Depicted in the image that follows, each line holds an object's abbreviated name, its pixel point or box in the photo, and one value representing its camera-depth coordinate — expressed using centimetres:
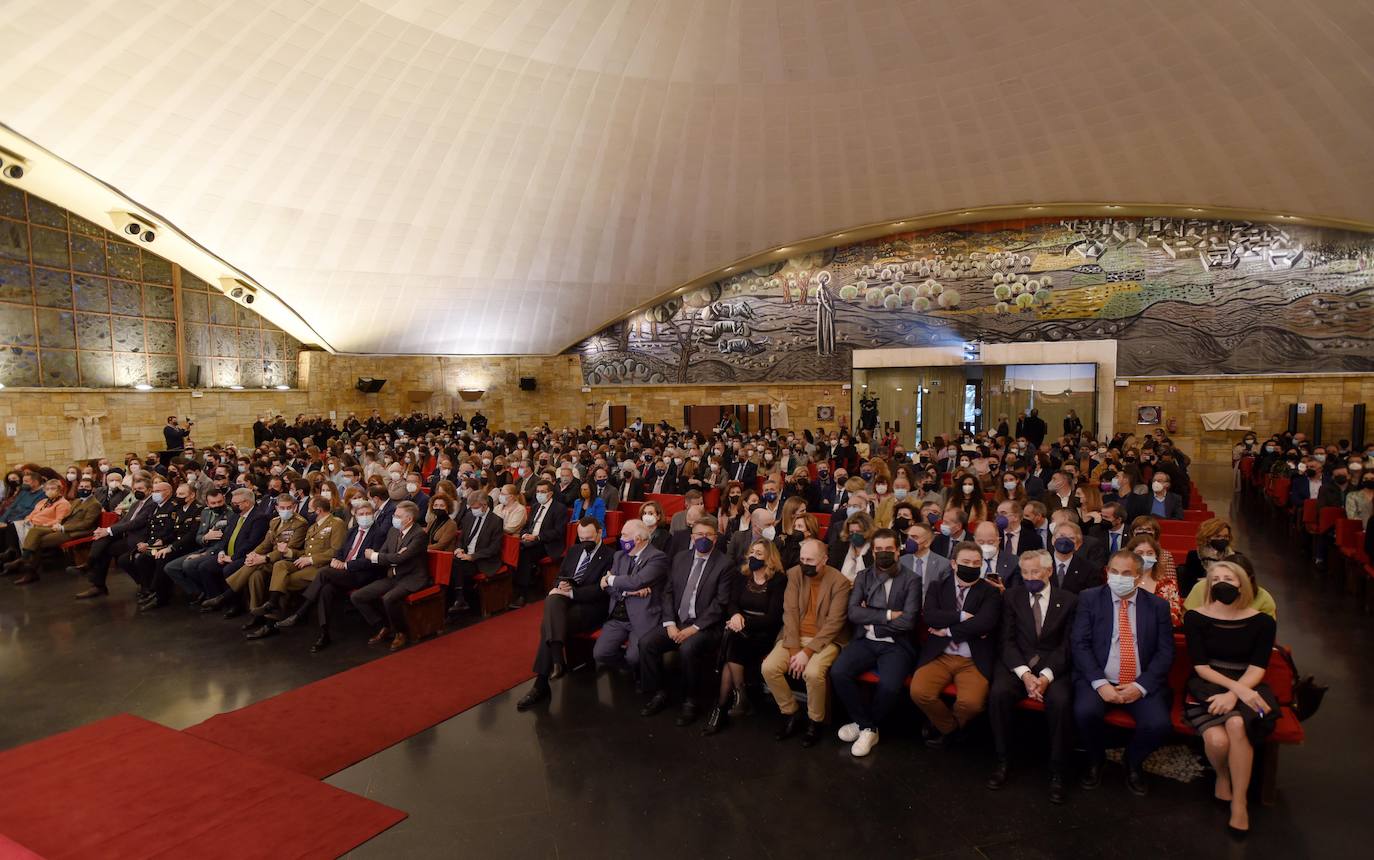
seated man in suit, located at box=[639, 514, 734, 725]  460
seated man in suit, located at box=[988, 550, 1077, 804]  364
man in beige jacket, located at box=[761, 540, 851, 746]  423
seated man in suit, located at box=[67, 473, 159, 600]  771
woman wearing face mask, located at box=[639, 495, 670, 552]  571
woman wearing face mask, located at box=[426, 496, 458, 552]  653
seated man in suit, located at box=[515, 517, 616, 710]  491
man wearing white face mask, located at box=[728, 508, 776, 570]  562
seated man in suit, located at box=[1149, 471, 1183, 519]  741
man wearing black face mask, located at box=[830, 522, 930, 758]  408
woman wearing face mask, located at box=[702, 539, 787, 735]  451
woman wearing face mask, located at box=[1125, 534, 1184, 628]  427
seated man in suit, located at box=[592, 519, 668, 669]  495
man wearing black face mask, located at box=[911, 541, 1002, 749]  397
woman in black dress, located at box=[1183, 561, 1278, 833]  328
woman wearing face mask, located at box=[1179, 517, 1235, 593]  450
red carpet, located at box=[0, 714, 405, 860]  319
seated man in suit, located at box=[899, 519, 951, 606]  455
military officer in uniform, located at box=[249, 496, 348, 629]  646
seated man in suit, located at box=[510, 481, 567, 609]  732
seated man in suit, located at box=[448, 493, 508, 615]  667
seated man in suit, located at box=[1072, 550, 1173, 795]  355
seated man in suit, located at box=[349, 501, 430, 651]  598
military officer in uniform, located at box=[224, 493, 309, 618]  672
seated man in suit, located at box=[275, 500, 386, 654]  612
